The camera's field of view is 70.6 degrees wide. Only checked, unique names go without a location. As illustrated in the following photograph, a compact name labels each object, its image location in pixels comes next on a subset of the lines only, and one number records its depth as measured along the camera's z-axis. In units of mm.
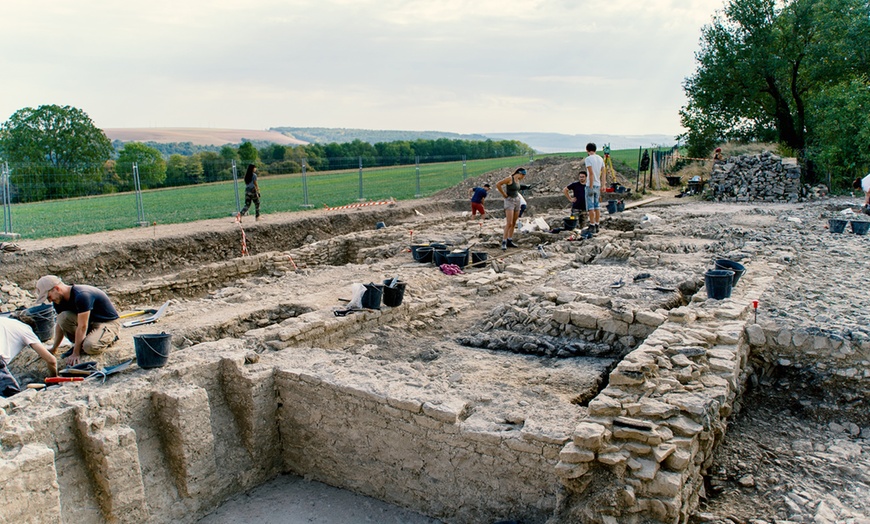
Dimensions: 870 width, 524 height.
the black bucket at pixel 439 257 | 11180
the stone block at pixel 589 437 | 4297
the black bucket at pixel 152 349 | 5668
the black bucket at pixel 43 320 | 7762
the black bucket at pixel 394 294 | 8211
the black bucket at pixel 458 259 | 11086
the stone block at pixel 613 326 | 7387
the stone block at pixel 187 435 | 5504
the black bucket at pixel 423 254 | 11633
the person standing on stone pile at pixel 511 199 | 12797
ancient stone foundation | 4352
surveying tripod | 24734
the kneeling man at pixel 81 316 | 6637
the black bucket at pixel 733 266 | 7801
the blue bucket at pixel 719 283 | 7160
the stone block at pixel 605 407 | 4621
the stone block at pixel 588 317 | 7582
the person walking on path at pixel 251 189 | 16766
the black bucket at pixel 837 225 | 12312
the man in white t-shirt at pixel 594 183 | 12984
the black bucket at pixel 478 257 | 11734
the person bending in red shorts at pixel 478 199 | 17688
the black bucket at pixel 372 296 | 7941
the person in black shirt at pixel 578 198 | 14703
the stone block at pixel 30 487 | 4430
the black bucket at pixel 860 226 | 11988
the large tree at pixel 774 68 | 23922
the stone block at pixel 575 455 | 4277
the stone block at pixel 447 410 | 5094
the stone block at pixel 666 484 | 4102
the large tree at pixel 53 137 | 39000
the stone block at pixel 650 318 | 7156
